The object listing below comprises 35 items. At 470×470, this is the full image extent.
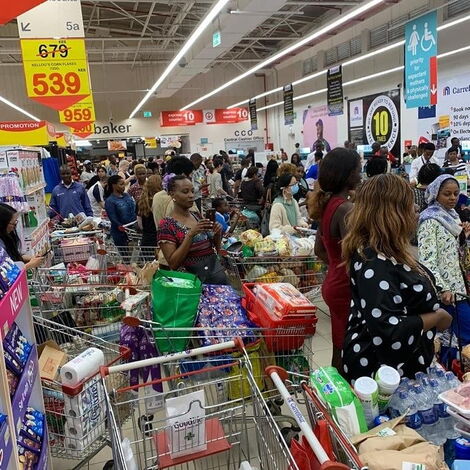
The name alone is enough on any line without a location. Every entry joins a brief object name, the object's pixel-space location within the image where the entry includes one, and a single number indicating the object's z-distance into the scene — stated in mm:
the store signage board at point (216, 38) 11116
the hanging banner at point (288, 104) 19794
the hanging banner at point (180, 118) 24719
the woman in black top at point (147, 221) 5496
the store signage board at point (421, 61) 9117
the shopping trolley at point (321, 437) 1345
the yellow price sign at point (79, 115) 13695
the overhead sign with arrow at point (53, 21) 7391
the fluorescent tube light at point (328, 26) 7684
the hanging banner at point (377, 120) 16359
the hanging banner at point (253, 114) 23547
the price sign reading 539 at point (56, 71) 7914
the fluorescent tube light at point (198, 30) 7320
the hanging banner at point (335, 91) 15773
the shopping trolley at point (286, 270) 4078
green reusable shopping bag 2625
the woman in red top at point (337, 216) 2594
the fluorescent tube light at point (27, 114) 17633
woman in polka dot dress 1925
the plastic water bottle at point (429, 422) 1626
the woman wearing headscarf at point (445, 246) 3191
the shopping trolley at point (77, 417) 2338
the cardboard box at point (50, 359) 2500
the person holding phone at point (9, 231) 3498
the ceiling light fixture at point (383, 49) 10927
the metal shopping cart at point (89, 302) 3617
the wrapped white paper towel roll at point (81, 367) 2301
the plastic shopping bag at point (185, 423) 1970
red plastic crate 2533
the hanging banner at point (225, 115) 25094
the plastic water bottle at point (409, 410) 1616
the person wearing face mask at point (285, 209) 5312
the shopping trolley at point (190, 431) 1778
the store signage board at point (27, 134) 11633
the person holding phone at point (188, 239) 3125
